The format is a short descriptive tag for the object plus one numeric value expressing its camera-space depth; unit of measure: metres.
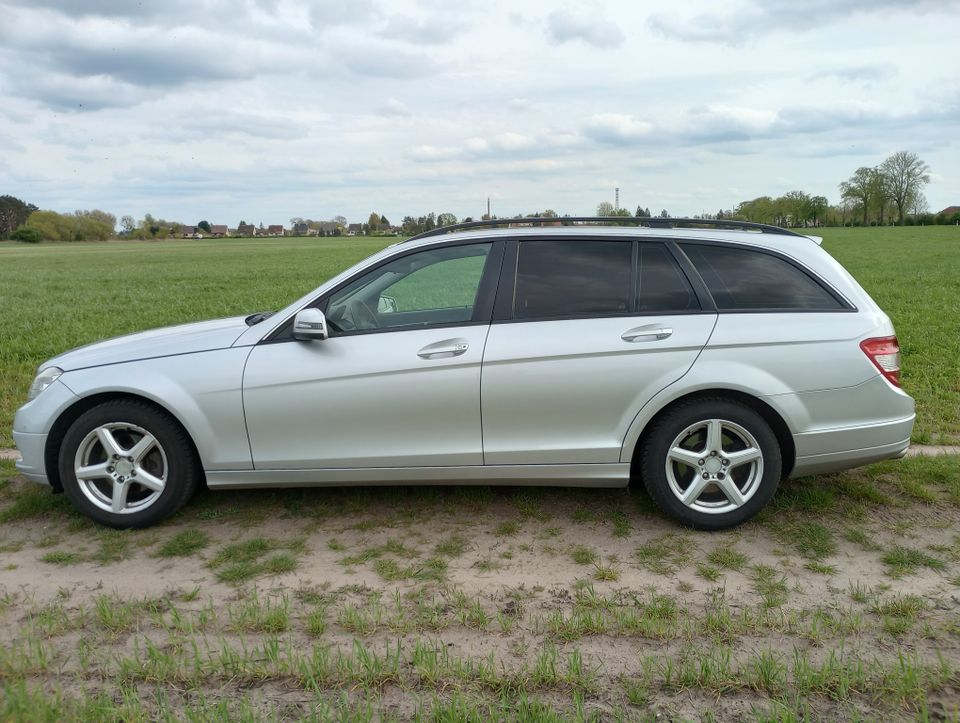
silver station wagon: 4.16
